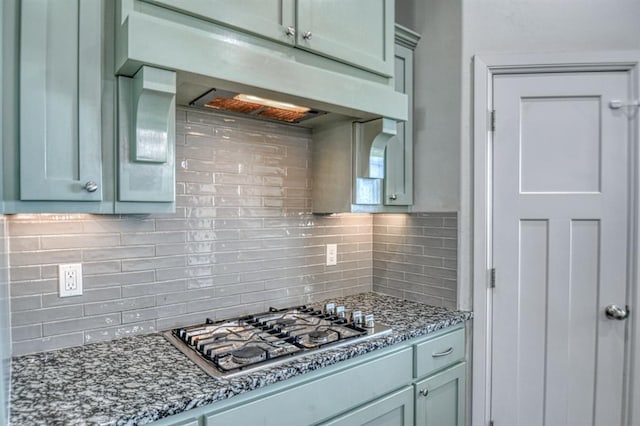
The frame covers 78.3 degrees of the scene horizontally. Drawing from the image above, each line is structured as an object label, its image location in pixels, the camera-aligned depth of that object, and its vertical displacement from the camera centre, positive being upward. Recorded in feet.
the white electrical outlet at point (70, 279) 4.60 -0.89
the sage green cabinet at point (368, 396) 3.88 -2.25
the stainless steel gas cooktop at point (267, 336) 4.27 -1.70
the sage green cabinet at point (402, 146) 6.80 +1.05
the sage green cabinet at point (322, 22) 4.42 +2.31
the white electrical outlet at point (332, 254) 7.30 -0.93
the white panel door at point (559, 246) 6.15 -0.66
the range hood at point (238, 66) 3.87 +1.57
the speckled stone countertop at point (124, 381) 3.25 -1.71
